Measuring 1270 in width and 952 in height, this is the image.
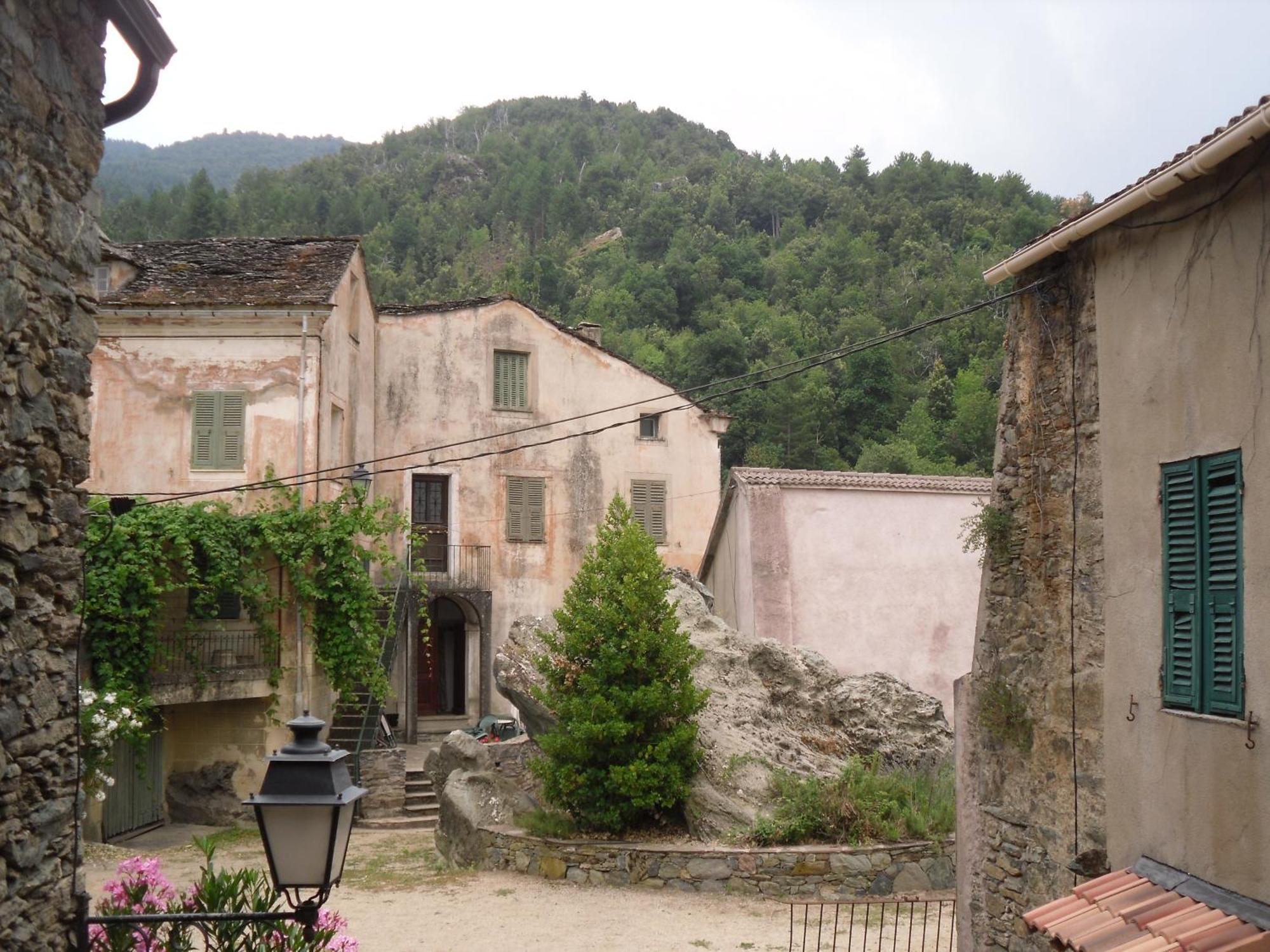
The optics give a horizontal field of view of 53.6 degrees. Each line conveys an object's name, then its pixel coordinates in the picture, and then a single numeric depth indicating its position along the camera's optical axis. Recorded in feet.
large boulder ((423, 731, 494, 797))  59.06
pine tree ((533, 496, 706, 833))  48.37
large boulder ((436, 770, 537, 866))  52.06
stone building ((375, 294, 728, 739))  89.97
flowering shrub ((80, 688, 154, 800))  51.11
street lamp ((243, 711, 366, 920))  17.02
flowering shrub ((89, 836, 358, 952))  20.81
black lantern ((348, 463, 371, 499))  66.79
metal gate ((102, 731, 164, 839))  59.88
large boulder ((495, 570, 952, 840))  51.52
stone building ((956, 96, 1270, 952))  21.70
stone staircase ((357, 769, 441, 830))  65.77
